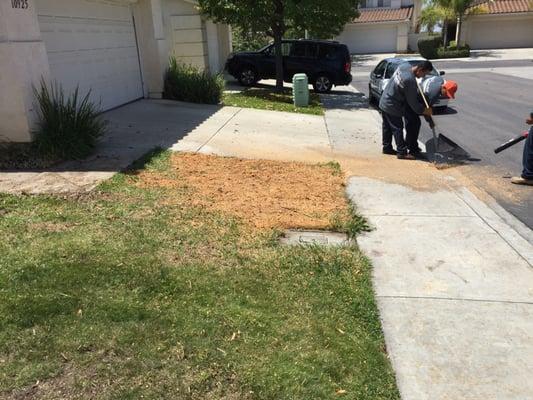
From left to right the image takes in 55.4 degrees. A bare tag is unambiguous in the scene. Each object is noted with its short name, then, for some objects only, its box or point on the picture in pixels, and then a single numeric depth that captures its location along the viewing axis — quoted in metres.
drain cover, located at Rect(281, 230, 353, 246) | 5.05
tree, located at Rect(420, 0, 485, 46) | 43.53
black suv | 19.62
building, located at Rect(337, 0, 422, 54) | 48.22
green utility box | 15.28
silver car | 14.34
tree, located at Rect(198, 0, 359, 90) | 15.72
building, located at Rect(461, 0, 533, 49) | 45.91
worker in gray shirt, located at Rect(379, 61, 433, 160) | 8.47
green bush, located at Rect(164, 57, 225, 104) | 14.24
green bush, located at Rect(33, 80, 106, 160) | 7.20
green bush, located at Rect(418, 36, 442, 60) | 42.53
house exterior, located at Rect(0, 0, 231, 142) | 7.04
